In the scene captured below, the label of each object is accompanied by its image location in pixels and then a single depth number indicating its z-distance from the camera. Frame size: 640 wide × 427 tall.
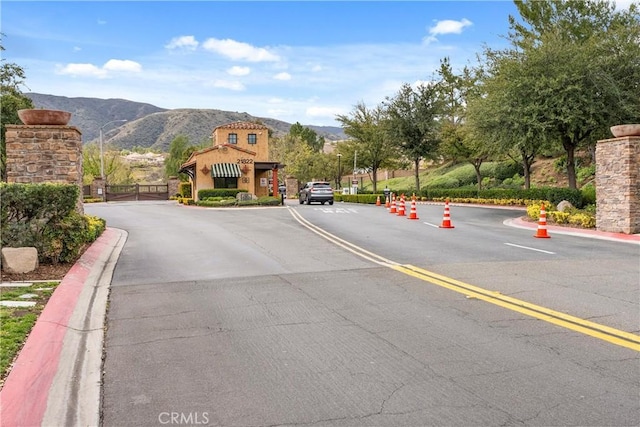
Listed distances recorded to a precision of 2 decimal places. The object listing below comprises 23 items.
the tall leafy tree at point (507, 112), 24.47
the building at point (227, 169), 42.31
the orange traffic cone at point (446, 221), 18.73
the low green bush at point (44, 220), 9.63
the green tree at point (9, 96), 24.86
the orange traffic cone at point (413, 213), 22.59
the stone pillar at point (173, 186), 59.31
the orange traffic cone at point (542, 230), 15.79
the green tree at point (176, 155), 68.12
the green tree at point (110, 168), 68.69
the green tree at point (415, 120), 45.25
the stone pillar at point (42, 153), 12.93
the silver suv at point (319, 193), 36.38
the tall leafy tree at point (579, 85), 23.53
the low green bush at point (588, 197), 24.59
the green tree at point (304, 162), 70.44
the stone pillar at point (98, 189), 54.00
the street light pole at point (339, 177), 70.26
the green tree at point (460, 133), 37.66
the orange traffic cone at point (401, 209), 24.95
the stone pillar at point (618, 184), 16.78
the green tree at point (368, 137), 50.84
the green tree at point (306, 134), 84.81
